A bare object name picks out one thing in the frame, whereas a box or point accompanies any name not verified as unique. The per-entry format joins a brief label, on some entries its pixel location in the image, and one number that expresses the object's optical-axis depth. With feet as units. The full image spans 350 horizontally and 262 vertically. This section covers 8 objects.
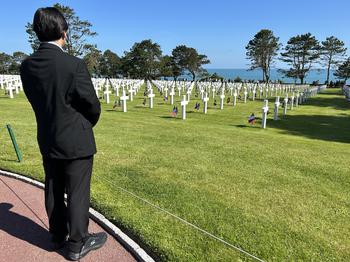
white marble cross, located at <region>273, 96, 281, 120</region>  46.27
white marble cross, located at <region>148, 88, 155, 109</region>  58.80
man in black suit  9.41
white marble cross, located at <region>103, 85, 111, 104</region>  62.39
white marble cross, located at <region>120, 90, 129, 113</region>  51.29
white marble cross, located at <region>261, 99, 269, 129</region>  40.19
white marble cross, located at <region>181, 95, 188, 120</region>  45.11
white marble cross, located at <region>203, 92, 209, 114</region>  53.06
